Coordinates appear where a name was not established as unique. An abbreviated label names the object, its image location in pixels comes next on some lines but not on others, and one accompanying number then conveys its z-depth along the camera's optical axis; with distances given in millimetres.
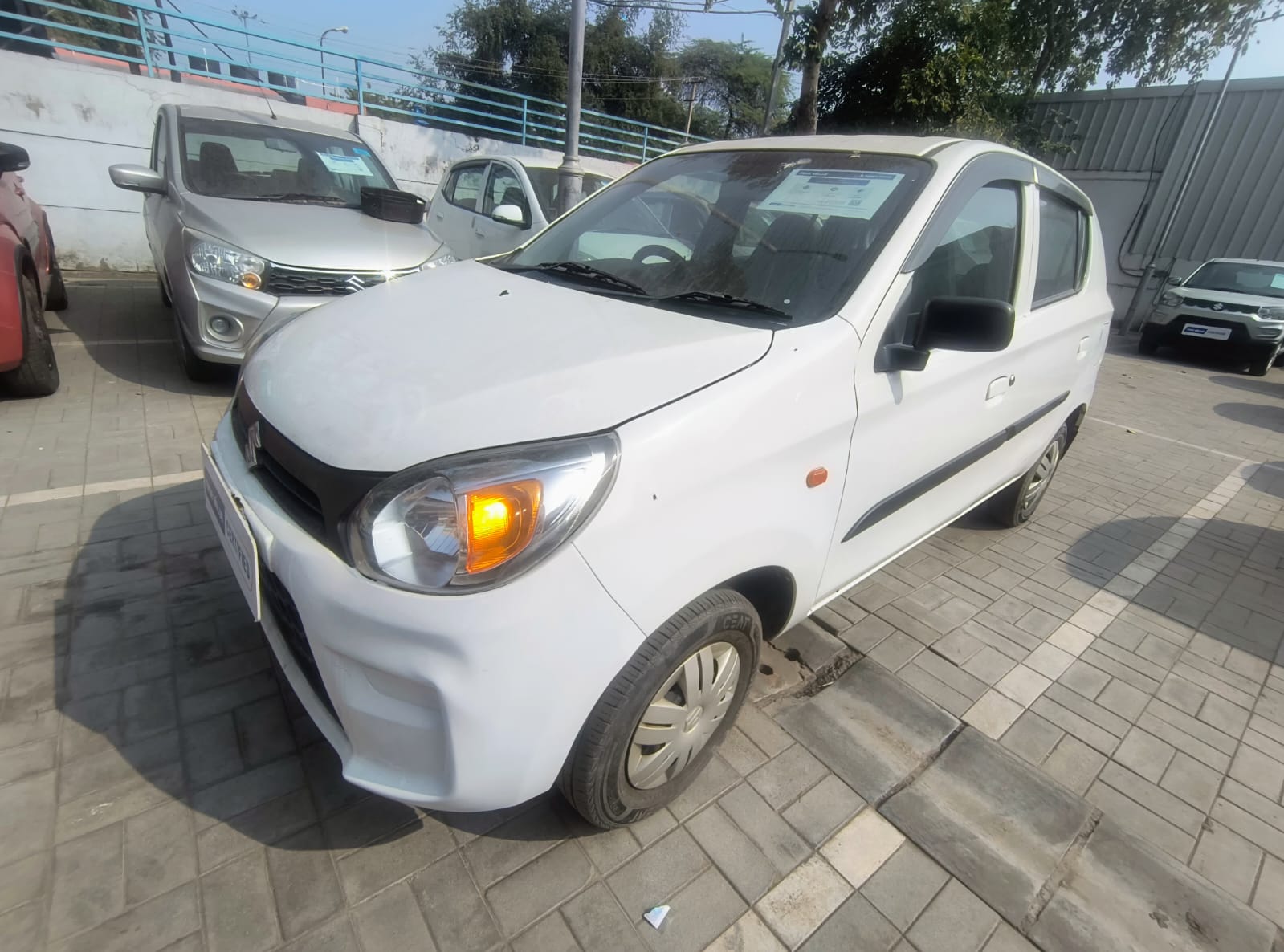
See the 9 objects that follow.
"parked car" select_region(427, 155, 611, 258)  6508
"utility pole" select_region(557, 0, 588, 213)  7145
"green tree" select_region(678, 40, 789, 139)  40531
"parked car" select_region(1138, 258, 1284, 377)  9469
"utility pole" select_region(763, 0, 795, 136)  12394
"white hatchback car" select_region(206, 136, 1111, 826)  1315
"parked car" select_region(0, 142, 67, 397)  3627
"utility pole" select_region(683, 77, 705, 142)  36500
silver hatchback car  4000
